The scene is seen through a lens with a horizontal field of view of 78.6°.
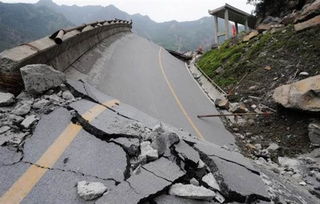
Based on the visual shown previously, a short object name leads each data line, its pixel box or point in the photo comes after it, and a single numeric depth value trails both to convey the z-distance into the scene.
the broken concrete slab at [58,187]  2.15
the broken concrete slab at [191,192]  2.22
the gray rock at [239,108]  6.99
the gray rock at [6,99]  3.31
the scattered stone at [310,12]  8.99
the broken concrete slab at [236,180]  2.51
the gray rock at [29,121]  3.02
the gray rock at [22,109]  3.21
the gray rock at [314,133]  5.20
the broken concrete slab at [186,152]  2.70
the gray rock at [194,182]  2.44
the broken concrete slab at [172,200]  2.18
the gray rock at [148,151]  2.60
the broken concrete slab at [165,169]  2.41
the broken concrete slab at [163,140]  2.74
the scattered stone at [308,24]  8.74
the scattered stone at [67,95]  3.72
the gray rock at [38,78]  3.54
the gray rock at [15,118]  3.07
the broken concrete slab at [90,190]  2.14
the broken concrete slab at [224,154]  3.15
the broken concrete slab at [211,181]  2.46
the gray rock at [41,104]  3.38
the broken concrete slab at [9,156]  2.50
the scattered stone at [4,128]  2.88
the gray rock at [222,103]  7.65
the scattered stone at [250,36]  11.69
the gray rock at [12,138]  2.75
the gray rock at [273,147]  5.29
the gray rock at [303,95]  5.57
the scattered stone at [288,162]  4.63
